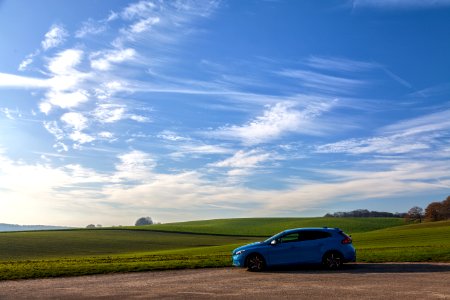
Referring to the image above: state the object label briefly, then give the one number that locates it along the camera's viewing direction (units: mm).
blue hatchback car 17312
